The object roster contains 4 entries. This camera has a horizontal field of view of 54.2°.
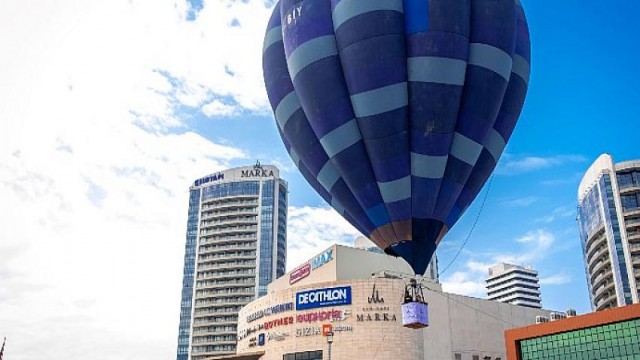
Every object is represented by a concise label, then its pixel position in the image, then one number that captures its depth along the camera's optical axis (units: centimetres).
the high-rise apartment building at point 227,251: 14100
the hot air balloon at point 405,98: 2336
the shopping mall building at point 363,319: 6219
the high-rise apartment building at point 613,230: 11256
